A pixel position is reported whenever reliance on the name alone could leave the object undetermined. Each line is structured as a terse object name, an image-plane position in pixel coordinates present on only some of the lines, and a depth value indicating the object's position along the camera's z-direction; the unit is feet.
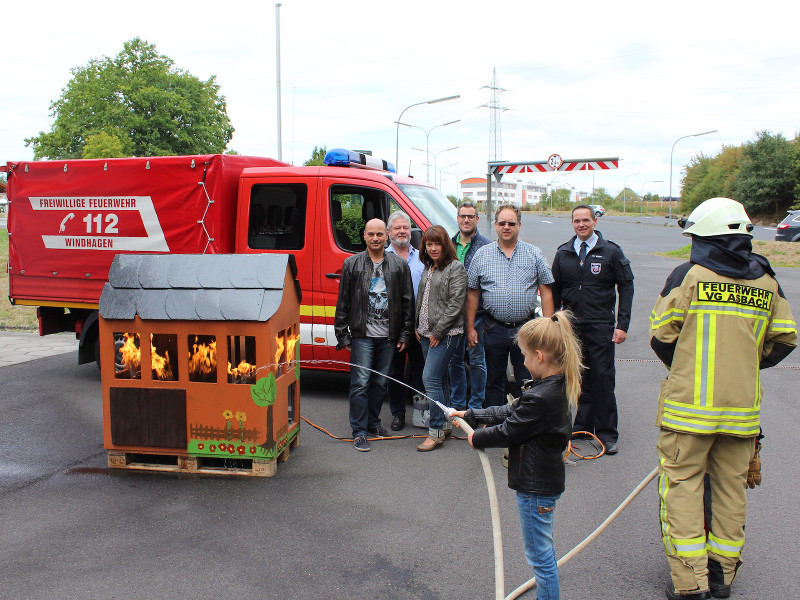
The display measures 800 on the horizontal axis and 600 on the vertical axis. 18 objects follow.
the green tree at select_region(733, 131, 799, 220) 158.92
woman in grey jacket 16.74
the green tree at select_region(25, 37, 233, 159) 145.28
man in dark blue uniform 17.07
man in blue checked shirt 16.78
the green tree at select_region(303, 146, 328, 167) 94.33
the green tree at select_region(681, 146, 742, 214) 193.35
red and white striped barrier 40.52
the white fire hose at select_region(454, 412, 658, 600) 8.46
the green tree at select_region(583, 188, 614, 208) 320.70
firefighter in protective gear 9.75
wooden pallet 15.21
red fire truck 21.27
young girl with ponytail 8.91
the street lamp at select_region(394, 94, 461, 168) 111.34
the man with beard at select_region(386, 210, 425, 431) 18.69
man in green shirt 17.66
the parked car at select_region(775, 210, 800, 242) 83.46
